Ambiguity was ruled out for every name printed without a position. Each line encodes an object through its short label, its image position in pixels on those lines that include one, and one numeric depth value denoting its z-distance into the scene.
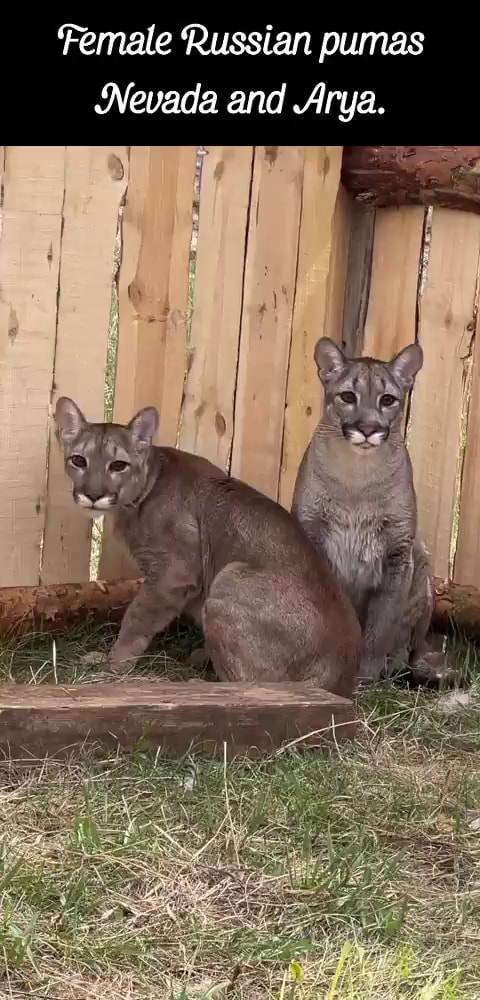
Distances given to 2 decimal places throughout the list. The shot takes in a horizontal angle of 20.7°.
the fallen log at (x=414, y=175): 6.48
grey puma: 6.35
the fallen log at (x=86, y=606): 6.43
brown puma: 5.56
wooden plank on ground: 4.64
